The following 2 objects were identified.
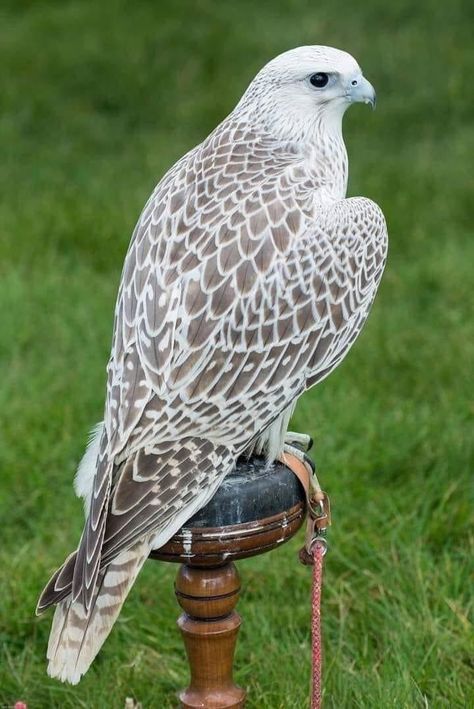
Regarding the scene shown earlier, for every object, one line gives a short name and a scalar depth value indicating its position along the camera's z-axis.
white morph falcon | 4.88
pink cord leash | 5.05
